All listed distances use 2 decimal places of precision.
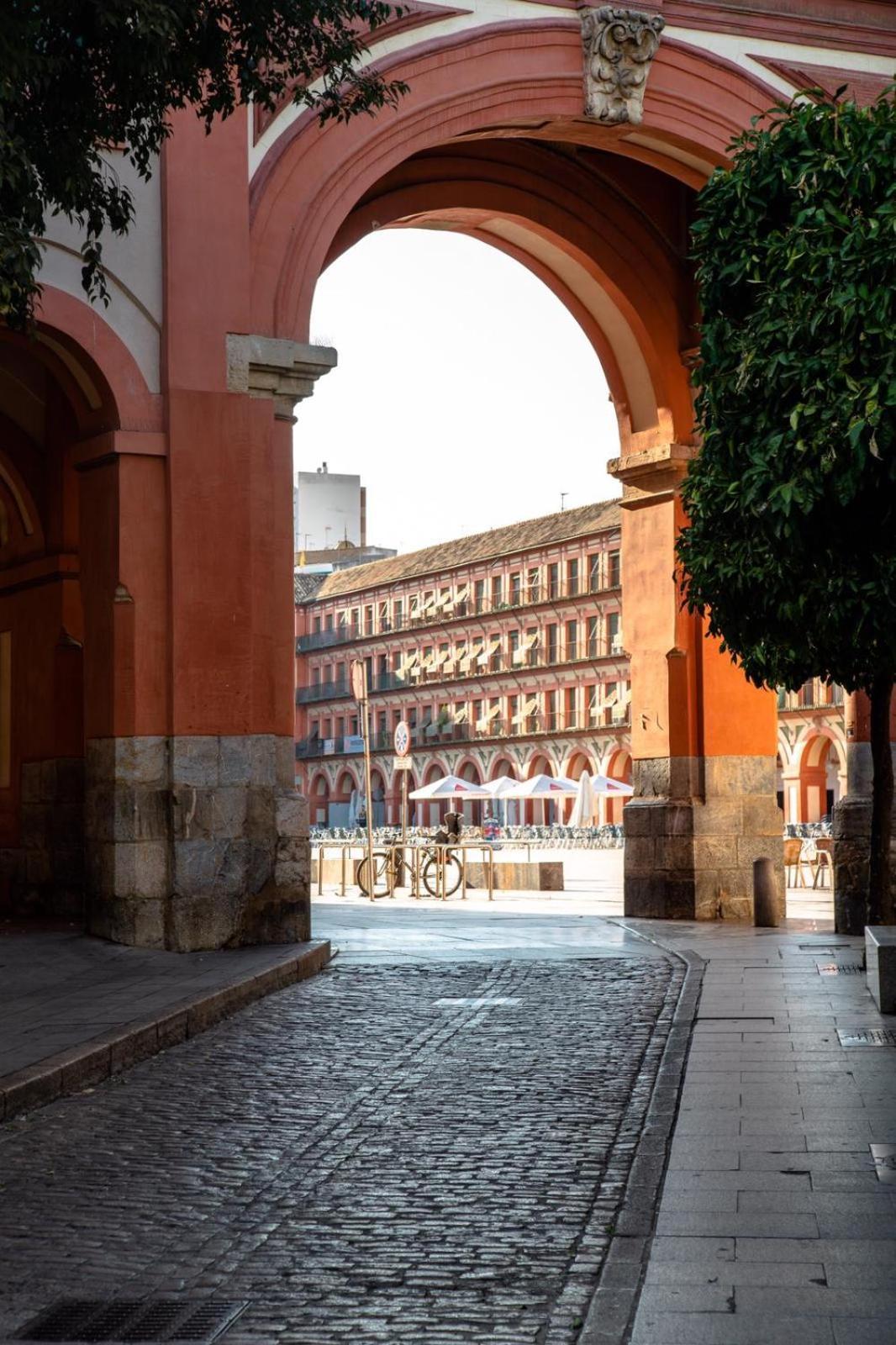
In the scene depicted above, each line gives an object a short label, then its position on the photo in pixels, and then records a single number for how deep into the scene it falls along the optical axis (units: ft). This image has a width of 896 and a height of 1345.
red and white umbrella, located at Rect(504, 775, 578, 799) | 177.99
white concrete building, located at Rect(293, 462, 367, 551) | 359.05
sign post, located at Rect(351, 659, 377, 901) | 85.67
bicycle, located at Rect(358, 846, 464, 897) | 83.61
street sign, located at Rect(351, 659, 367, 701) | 86.99
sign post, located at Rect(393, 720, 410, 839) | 96.43
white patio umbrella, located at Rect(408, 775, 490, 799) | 171.01
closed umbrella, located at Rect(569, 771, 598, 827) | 174.94
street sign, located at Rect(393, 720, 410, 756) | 96.88
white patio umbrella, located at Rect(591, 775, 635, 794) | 171.19
